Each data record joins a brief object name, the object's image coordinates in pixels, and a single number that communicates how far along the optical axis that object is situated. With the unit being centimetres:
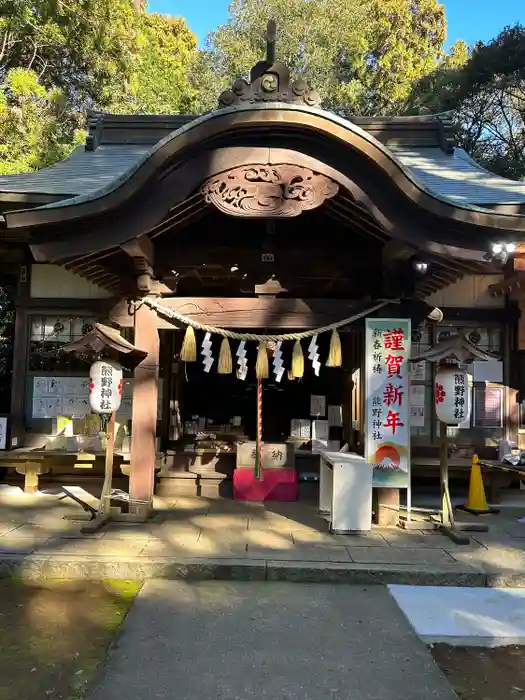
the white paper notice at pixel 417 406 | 907
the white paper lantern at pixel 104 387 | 690
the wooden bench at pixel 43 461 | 849
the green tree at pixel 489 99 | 2364
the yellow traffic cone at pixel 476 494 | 789
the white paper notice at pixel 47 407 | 917
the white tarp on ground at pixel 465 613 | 444
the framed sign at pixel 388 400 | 720
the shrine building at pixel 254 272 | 613
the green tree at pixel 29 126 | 1526
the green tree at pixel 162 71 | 2070
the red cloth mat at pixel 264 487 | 869
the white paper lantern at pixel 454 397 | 685
